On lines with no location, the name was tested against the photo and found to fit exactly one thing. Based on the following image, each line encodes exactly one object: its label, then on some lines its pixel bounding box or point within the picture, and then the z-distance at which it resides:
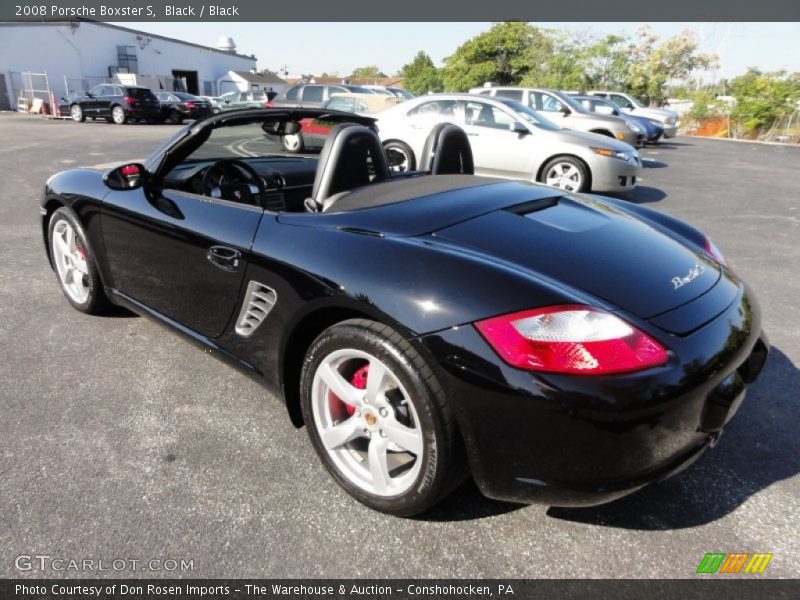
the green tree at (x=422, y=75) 57.94
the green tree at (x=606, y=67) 40.59
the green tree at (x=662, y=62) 42.84
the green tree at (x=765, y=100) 22.34
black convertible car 1.58
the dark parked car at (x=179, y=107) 22.41
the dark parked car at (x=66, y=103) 22.81
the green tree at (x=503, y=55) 45.19
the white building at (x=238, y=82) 50.38
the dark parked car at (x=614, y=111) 15.72
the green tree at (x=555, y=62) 38.22
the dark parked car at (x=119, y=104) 21.36
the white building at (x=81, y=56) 32.38
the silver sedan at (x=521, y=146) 7.88
